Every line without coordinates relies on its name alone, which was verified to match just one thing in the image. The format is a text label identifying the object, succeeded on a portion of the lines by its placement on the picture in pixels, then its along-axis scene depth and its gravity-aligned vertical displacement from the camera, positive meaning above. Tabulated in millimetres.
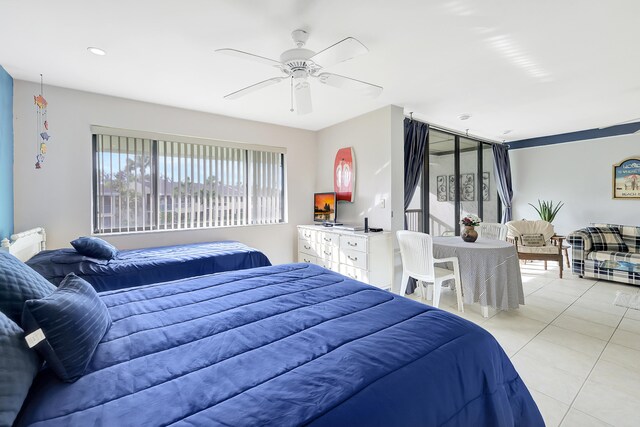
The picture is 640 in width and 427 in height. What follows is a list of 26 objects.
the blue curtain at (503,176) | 6023 +736
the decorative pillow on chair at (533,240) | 4742 -508
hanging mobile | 2934 +850
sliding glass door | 4539 +429
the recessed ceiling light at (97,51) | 2263 +1291
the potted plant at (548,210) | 5516 -6
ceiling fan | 1792 +1007
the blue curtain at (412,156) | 4059 +785
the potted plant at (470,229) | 3482 -237
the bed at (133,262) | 2379 -492
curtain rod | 4061 +1371
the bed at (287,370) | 796 -547
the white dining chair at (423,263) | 3037 -587
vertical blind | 3410 +376
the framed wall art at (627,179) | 4723 +520
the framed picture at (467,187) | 5504 +450
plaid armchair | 3956 -623
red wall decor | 4176 +545
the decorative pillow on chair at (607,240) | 4227 -456
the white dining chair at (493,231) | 4062 -311
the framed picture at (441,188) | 4883 +390
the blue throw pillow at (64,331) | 910 -414
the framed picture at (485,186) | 6000 +503
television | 4383 +48
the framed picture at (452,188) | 5168 +399
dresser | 3441 -566
